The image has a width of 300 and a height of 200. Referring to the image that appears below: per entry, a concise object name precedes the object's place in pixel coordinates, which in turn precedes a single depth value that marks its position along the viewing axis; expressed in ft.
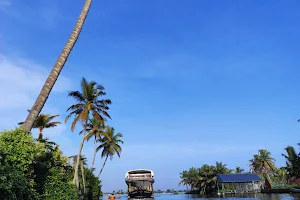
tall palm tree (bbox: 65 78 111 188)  95.81
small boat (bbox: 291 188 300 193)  147.43
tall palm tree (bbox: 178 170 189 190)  346.13
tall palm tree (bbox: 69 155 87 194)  90.83
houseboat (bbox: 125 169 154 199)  122.52
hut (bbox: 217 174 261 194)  181.27
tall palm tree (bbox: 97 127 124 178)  156.70
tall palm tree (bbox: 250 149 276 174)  265.34
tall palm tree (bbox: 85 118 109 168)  117.36
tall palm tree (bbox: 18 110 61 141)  97.95
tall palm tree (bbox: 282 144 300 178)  165.06
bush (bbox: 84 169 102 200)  109.91
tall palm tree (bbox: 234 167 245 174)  315.99
